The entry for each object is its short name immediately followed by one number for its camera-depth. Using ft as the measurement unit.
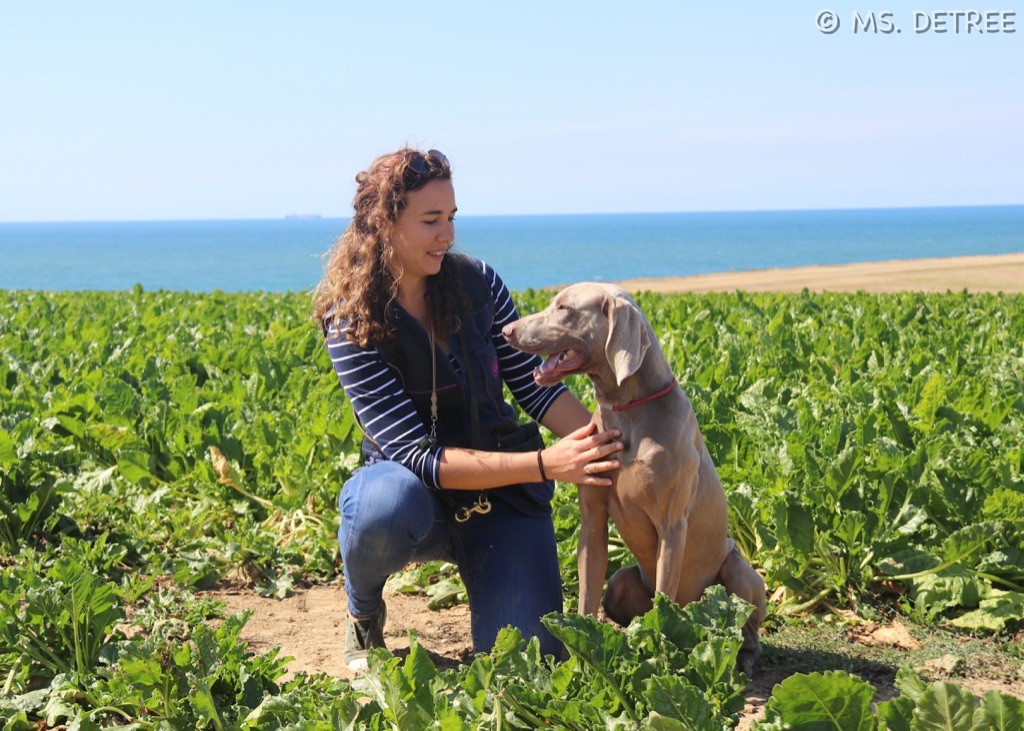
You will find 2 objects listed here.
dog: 11.73
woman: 14.03
